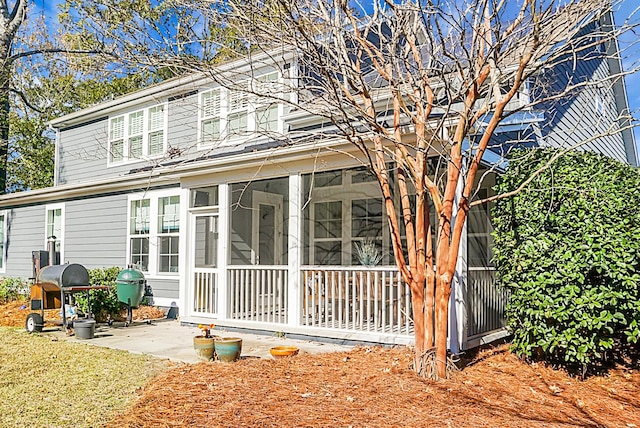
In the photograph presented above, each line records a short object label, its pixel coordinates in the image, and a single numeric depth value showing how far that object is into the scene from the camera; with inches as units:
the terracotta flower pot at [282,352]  262.1
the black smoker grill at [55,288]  350.9
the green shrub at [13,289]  552.7
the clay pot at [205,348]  257.0
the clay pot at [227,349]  251.8
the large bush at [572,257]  213.6
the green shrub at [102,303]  402.3
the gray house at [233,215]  312.8
